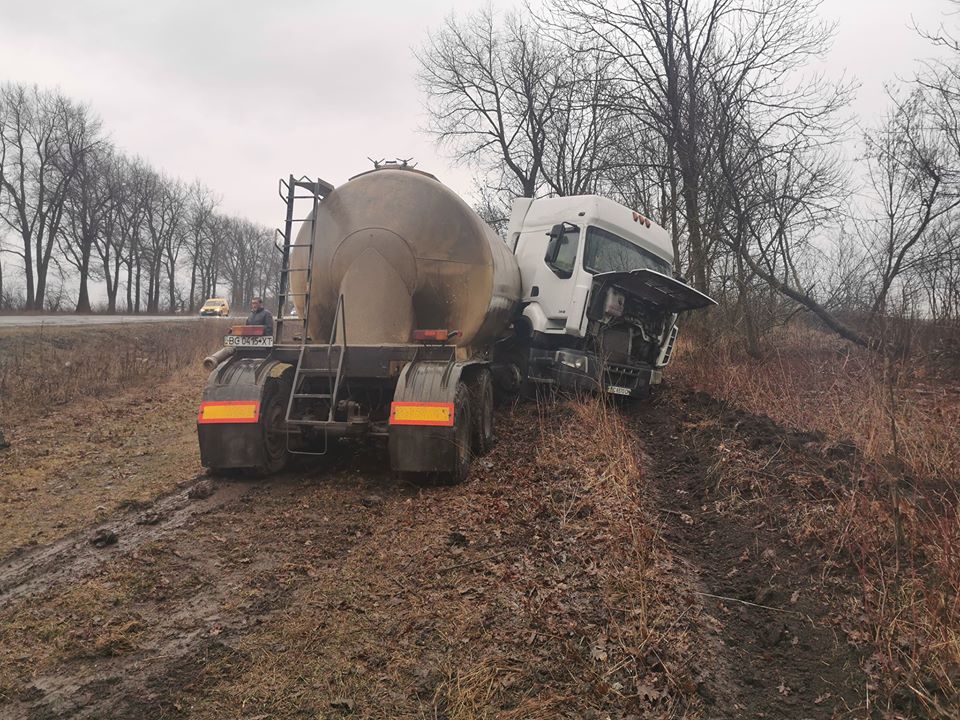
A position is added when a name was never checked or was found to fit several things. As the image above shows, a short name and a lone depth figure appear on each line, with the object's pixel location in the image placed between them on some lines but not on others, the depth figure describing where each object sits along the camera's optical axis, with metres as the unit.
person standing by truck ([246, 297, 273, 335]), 9.73
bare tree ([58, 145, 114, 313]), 37.00
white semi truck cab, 9.34
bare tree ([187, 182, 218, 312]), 54.78
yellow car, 39.10
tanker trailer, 5.85
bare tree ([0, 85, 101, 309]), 35.75
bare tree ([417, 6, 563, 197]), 26.09
